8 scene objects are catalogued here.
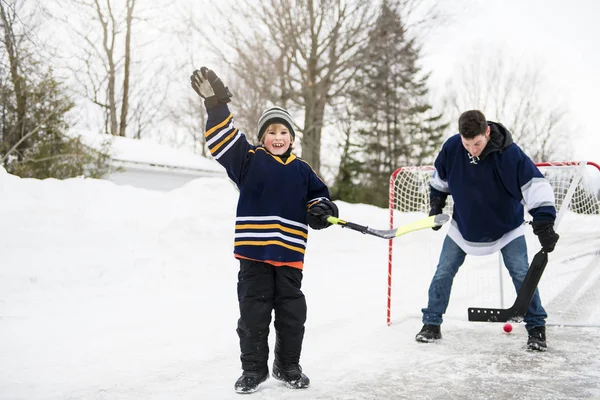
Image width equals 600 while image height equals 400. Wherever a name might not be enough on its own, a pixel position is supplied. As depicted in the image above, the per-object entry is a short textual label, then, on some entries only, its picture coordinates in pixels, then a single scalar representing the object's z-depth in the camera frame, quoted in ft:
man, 10.89
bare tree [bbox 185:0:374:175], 45.44
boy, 8.66
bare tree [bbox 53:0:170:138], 74.43
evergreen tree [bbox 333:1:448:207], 84.43
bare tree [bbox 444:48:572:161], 123.44
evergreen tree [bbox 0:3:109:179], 28.04
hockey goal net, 13.98
